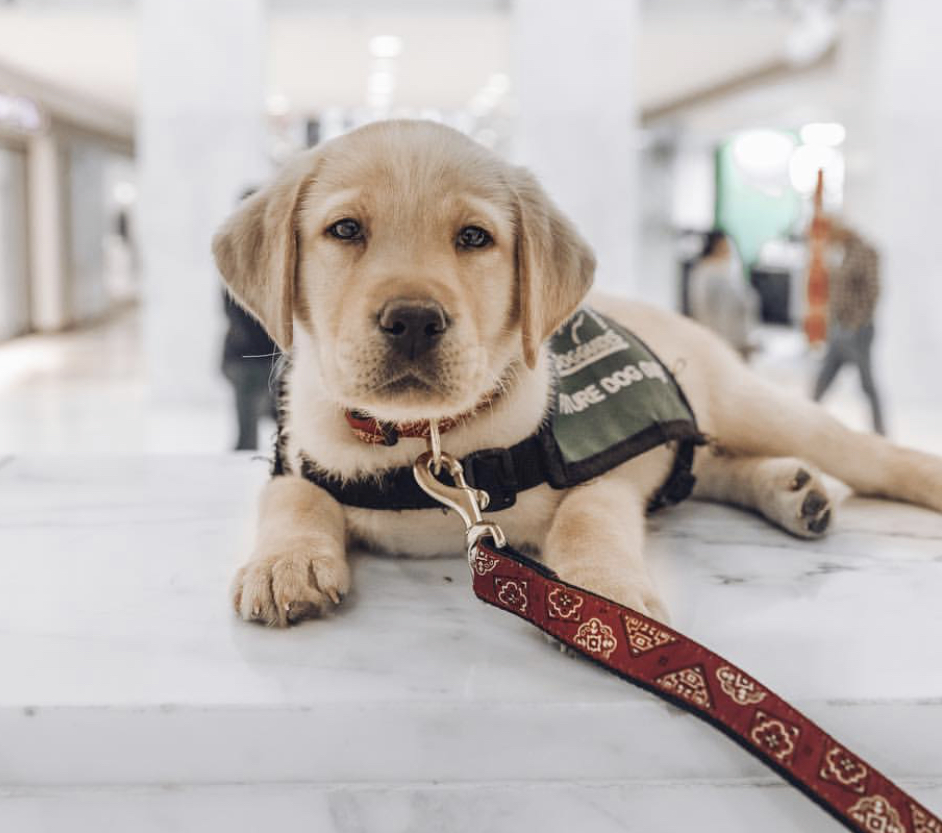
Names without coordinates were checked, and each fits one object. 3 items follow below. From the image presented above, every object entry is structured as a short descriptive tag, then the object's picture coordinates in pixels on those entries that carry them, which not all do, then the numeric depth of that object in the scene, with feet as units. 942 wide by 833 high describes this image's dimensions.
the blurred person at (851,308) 25.31
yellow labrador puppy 4.90
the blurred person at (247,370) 17.70
